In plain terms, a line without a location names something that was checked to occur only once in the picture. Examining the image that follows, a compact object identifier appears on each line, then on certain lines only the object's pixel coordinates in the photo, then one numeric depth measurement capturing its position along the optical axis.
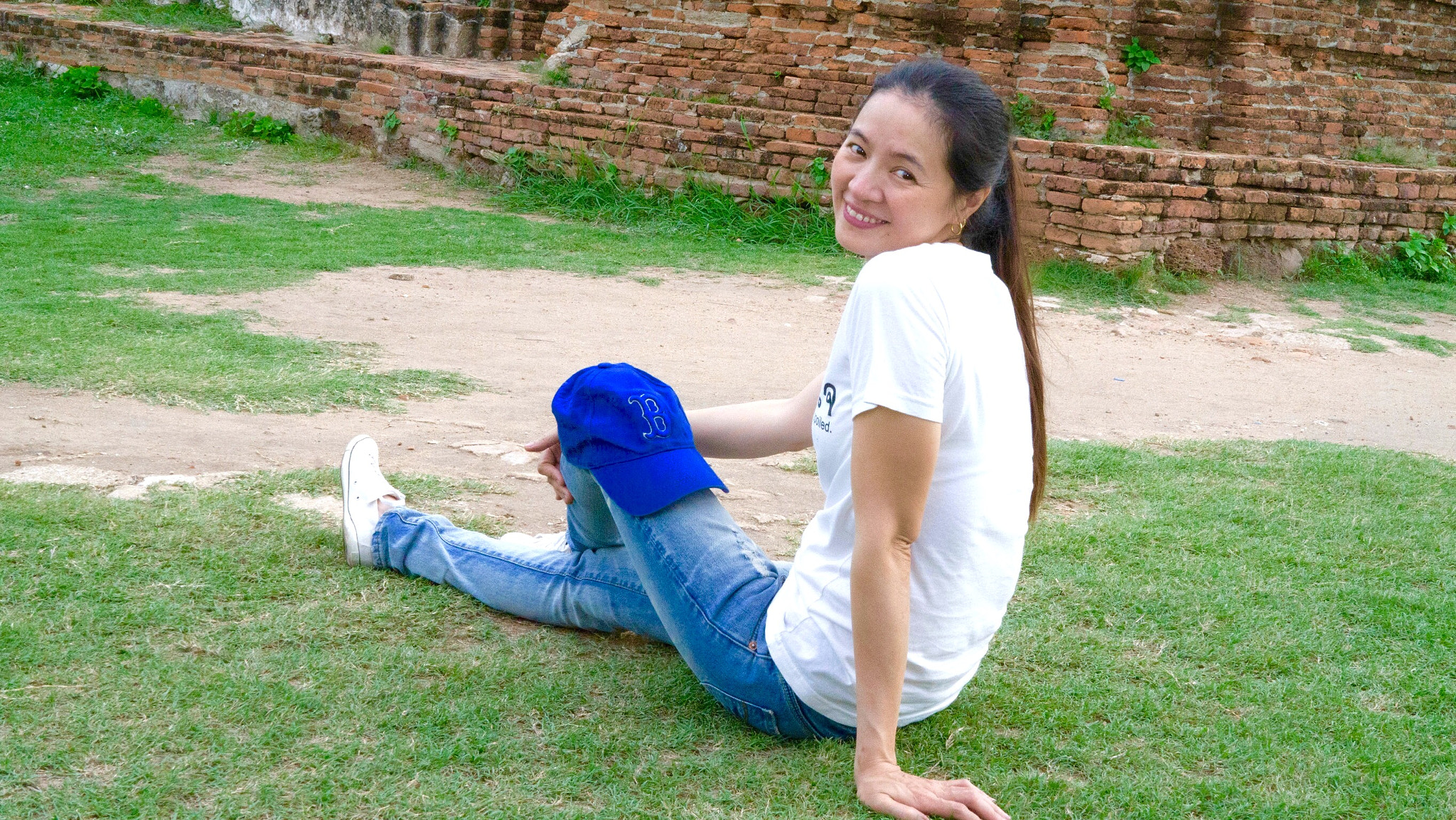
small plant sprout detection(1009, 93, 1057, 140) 7.97
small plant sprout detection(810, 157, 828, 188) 8.00
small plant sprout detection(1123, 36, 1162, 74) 8.12
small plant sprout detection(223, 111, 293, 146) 10.26
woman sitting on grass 1.62
